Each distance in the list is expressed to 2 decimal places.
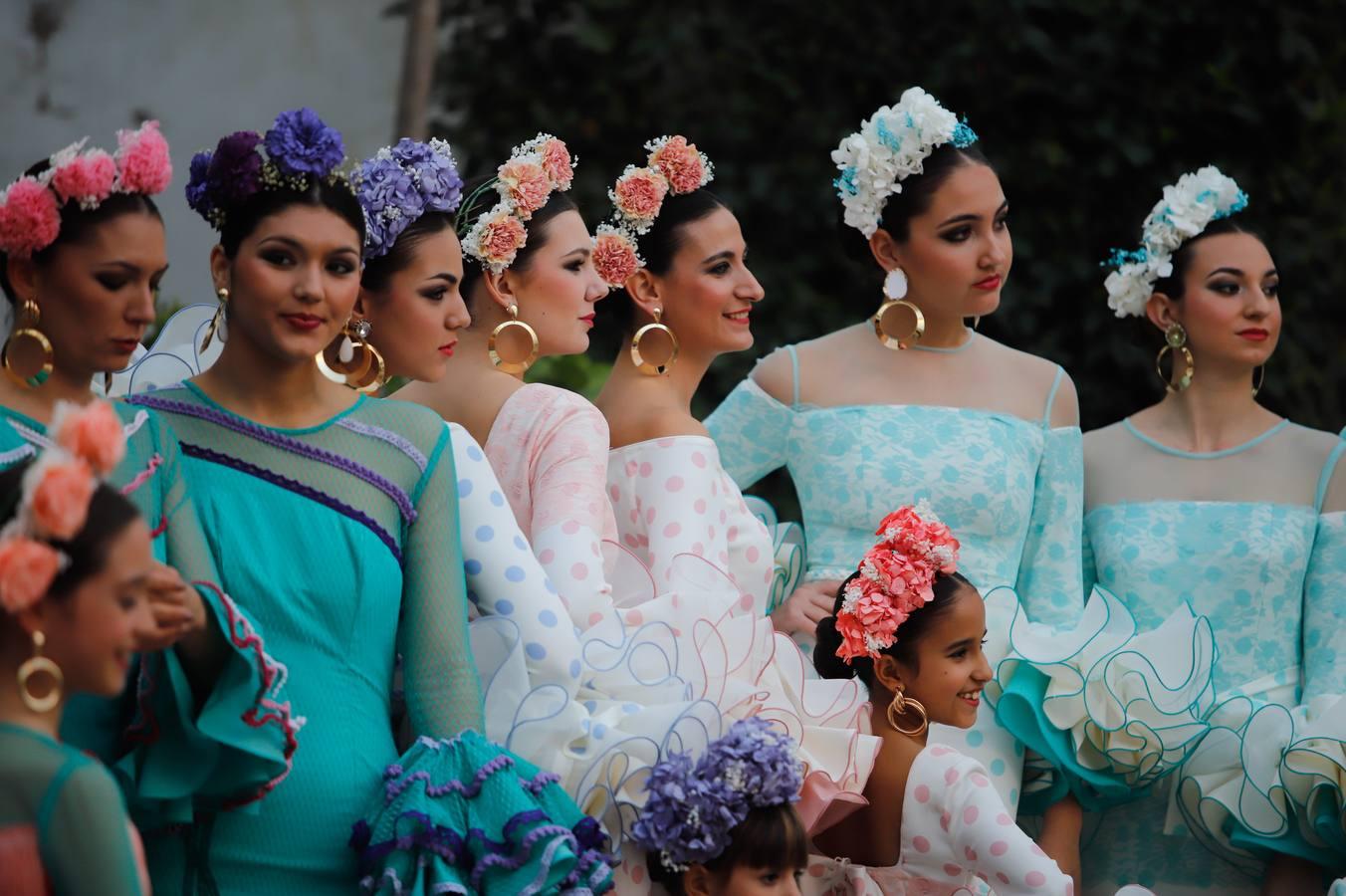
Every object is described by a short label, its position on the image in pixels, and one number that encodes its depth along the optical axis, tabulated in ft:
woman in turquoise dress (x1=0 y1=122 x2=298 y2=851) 18.73
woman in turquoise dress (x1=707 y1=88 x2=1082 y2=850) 30.47
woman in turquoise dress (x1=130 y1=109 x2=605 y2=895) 19.90
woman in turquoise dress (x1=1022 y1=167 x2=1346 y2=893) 28.44
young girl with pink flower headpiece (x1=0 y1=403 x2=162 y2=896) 15.77
